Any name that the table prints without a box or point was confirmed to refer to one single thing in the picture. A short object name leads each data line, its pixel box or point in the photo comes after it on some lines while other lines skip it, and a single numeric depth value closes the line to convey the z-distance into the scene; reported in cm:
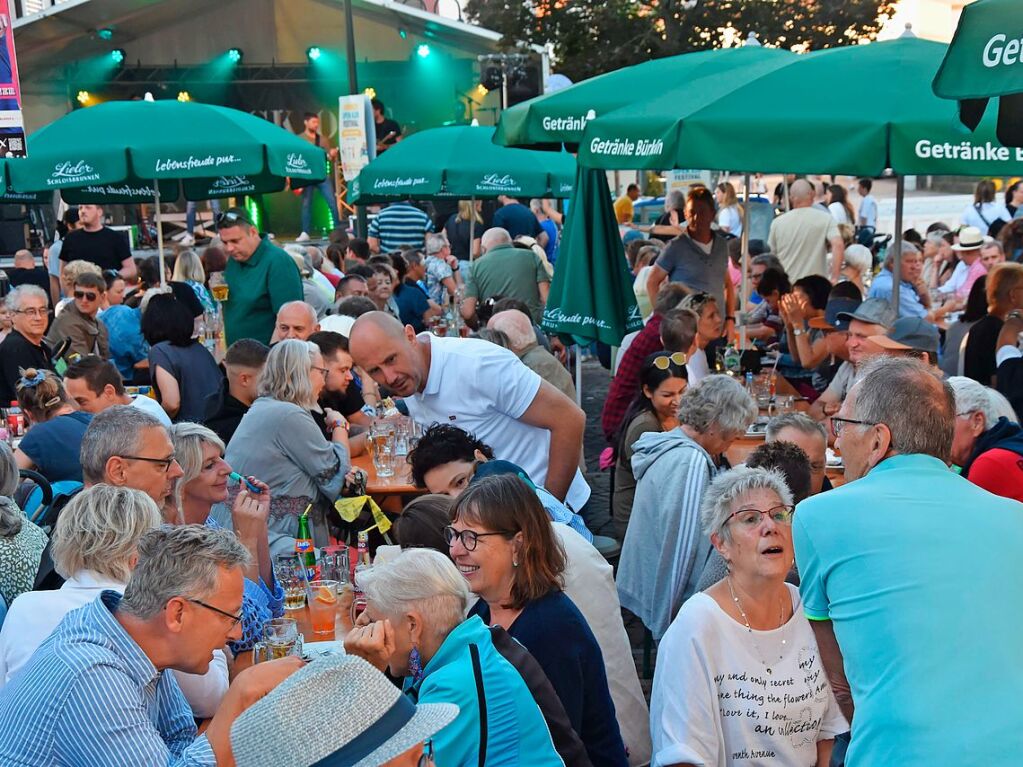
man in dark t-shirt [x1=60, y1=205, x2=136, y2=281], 1251
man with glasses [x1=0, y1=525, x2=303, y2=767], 269
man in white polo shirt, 553
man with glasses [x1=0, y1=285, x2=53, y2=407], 808
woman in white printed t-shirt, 351
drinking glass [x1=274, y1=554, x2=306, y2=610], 470
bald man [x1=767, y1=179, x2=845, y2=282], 1305
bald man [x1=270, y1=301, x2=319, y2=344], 773
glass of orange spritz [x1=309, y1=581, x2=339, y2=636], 444
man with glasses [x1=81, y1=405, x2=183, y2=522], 440
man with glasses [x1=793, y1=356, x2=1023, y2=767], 259
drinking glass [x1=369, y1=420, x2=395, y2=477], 673
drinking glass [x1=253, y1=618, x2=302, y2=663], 403
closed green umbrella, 850
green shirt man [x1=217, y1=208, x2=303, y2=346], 858
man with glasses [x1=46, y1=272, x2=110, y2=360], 923
